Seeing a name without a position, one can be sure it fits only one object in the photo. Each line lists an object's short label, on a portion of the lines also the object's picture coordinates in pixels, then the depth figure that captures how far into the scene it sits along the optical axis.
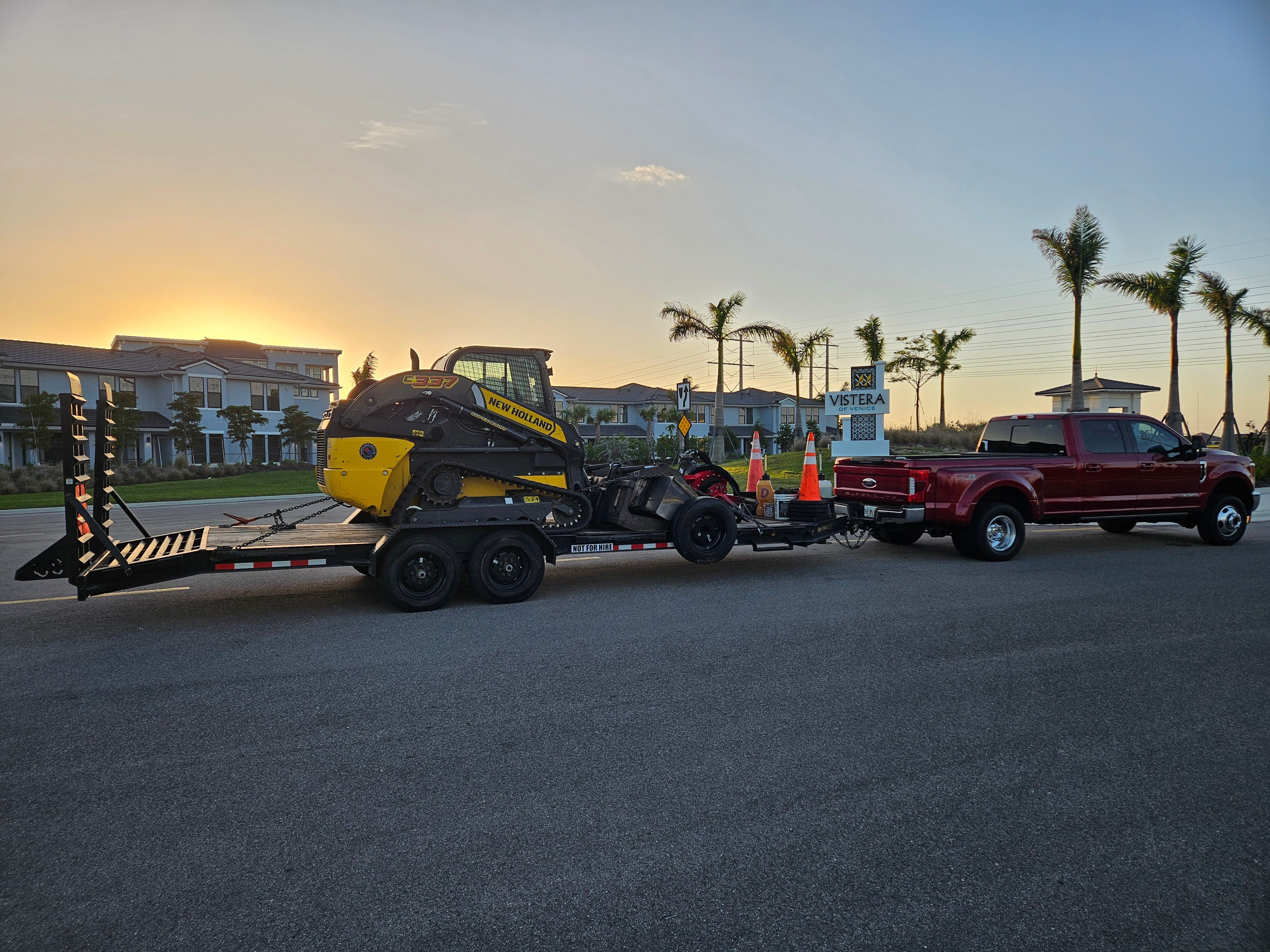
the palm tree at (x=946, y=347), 55.84
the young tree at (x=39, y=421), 34.75
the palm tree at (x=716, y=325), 39.78
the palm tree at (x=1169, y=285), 34.62
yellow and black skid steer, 8.04
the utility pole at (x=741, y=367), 62.28
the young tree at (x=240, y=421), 43.69
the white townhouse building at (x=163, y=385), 40.94
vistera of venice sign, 15.30
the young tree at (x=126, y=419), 36.06
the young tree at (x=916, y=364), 57.44
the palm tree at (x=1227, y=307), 39.00
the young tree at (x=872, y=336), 49.88
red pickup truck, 10.40
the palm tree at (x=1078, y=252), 32.78
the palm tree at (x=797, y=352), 41.06
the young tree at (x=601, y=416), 55.66
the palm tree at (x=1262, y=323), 39.75
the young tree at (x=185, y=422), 42.19
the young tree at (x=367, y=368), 55.47
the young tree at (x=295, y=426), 46.31
